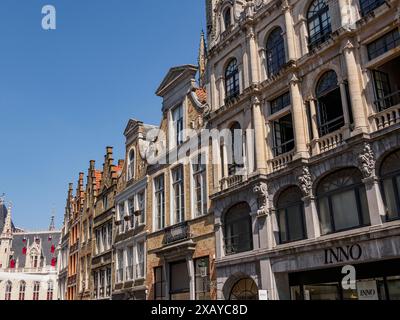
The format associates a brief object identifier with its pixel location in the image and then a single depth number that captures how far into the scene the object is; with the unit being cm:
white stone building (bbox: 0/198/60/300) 8194
